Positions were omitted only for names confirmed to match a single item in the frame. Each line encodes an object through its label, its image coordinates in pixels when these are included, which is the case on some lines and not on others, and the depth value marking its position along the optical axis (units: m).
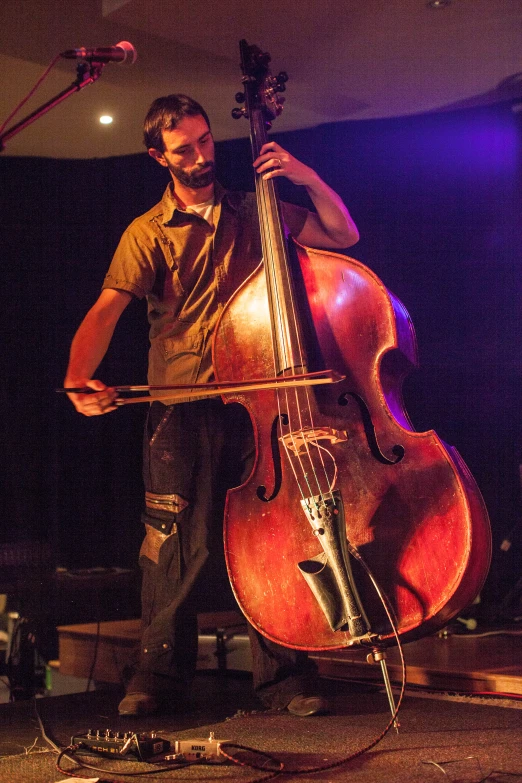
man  5.23
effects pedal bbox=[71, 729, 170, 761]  4.75
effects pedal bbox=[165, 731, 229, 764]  4.73
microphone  4.79
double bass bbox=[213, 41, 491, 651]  4.74
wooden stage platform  5.36
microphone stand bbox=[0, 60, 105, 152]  4.82
